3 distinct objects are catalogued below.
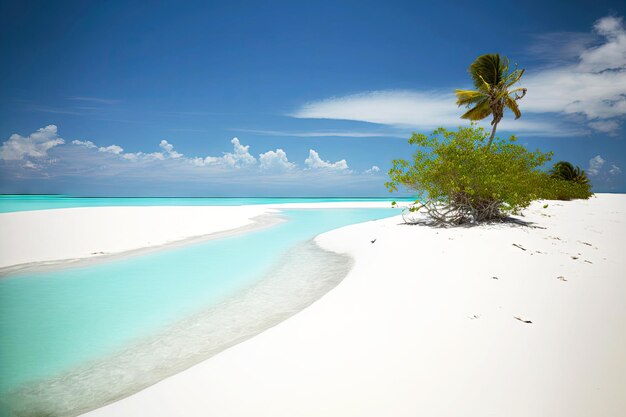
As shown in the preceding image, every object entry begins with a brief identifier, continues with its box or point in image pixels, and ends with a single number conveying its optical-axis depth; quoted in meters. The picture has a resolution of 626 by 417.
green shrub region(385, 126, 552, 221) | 10.28
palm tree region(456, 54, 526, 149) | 18.16
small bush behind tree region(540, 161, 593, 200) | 22.59
